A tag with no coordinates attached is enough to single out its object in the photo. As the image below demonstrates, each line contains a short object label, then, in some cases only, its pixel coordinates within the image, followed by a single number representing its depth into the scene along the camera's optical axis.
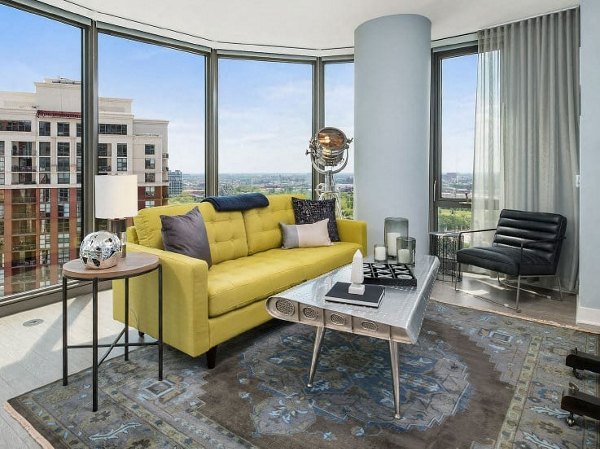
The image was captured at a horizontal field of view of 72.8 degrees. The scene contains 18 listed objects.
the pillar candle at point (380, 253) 3.03
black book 2.09
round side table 1.99
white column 4.15
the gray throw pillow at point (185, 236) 2.66
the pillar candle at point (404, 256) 3.03
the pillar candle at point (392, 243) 3.35
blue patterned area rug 1.75
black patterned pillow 4.02
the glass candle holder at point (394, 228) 3.43
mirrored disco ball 2.06
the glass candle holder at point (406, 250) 3.03
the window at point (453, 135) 4.73
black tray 2.48
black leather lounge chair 3.54
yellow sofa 2.29
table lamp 2.43
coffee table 1.89
